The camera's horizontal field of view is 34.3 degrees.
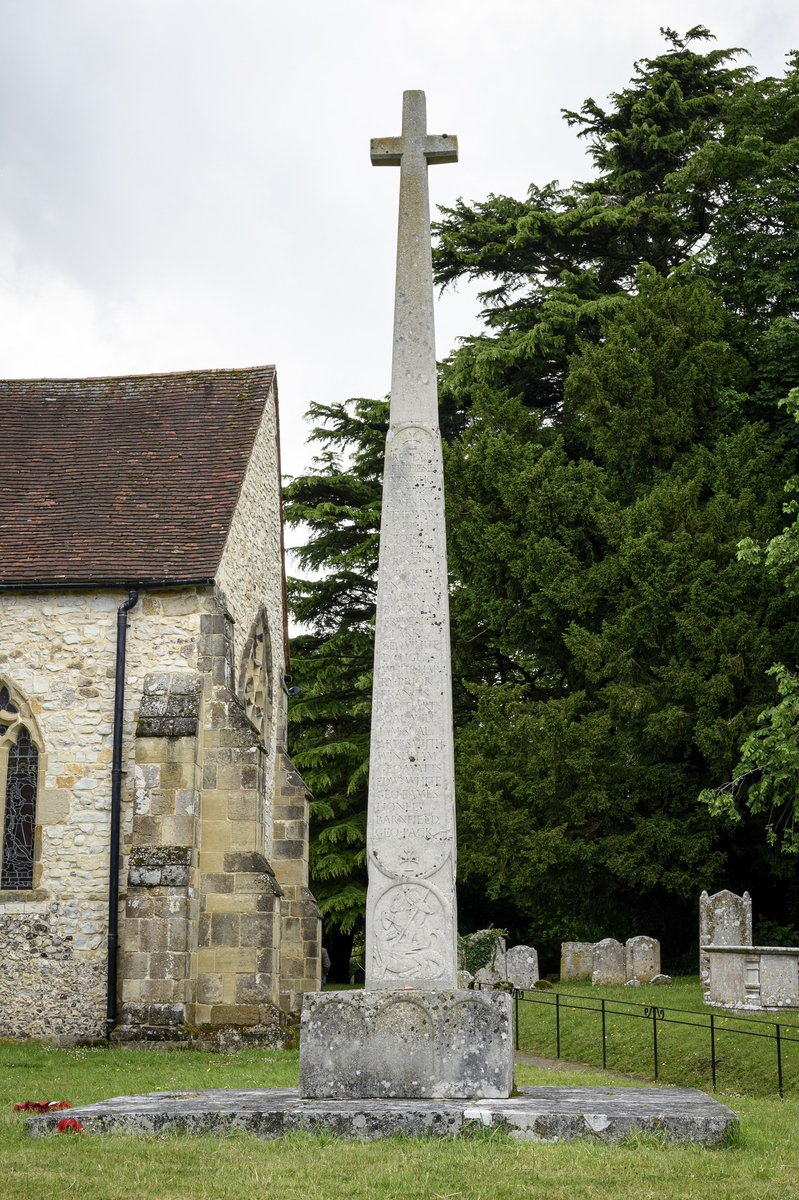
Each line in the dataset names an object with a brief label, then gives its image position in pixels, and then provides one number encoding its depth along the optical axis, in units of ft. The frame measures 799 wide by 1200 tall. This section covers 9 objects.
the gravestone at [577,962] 73.77
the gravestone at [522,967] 71.31
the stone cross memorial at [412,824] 22.24
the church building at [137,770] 47.85
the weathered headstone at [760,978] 52.49
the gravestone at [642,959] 70.18
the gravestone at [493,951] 71.75
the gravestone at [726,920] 65.51
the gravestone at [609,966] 70.33
